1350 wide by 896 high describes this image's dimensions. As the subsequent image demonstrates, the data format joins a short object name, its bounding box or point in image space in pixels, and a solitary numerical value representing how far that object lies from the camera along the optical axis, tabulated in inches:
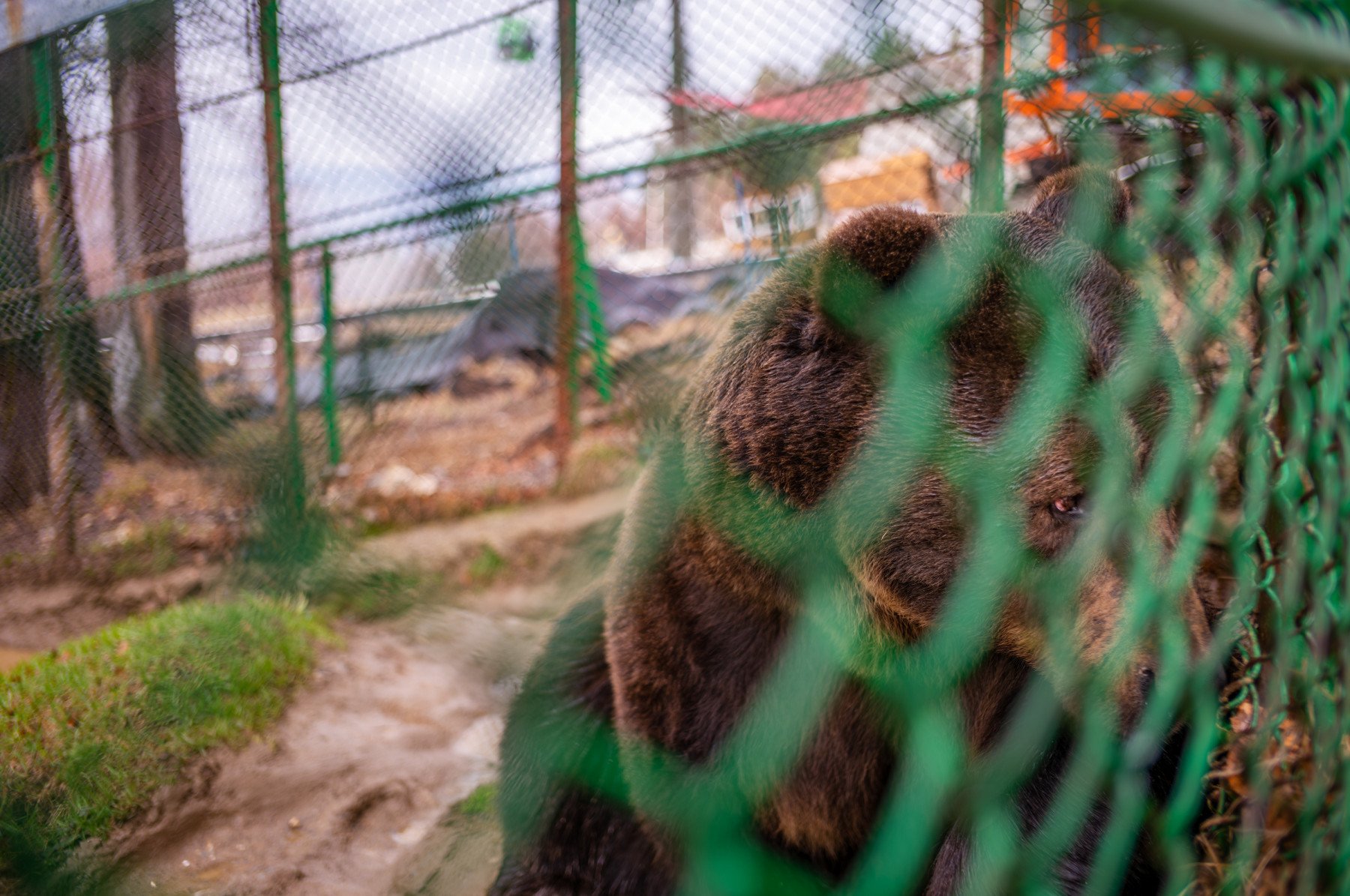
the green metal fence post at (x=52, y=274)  98.0
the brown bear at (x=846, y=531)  58.8
